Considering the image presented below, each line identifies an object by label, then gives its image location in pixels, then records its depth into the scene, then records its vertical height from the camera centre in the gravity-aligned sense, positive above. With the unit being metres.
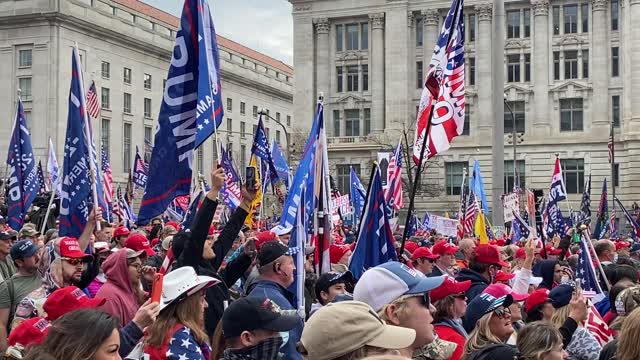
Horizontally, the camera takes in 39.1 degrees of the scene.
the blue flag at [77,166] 10.34 +0.24
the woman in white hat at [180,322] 5.00 -0.78
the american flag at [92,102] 18.90 +1.80
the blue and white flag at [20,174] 15.65 +0.21
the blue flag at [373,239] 9.31 -0.56
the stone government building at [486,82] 58.50 +7.10
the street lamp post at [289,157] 59.67 +1.92
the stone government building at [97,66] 63.47 +9.07
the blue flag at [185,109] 8.09 +0.71
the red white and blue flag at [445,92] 11.97 +1.27
